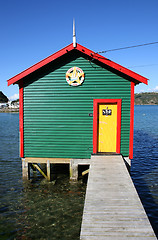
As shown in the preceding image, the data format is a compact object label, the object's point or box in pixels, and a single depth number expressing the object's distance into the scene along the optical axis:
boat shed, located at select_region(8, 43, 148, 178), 10.18
